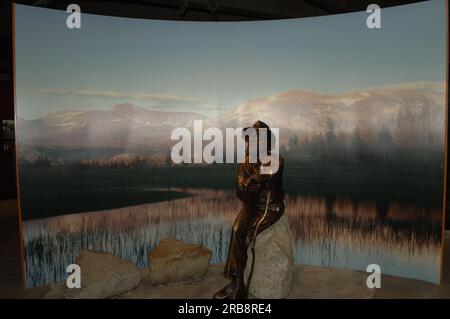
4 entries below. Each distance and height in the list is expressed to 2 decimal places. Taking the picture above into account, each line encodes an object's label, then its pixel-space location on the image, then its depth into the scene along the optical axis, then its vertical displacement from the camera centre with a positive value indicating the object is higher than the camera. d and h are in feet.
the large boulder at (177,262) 13.48 -5.06
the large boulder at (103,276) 12.01 -5.09
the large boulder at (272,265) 12.00 -4.60
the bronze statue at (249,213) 12.10 -2.70
